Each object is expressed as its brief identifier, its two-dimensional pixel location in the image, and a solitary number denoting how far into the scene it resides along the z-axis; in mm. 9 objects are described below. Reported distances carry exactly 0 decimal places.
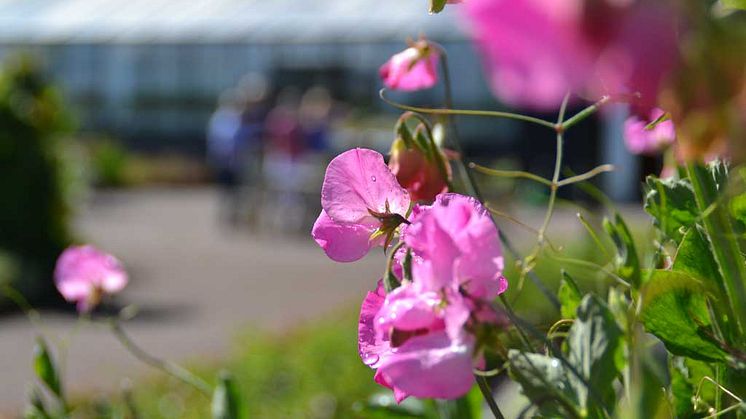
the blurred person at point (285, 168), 11055
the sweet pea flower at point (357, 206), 523
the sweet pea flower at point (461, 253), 404
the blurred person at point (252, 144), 11570
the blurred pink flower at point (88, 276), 1090
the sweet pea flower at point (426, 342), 388
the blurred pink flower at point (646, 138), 770
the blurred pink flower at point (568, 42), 246
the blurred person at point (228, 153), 11797
